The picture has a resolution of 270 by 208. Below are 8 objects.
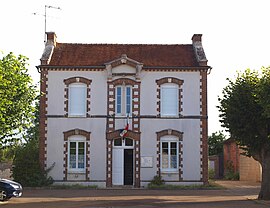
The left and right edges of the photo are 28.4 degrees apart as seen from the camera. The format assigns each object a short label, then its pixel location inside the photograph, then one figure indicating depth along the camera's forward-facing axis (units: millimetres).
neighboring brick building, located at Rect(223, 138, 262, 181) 41781
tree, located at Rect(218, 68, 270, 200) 24031
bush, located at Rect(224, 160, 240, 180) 45759
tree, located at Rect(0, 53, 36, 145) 21141
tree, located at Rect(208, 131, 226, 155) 56719
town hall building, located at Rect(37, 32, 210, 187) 34094
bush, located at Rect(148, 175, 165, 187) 33750
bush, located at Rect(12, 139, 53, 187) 33094
